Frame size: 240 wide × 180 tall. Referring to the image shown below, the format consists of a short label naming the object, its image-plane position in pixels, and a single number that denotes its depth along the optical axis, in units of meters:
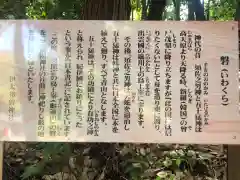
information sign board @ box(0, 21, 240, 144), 1.45
